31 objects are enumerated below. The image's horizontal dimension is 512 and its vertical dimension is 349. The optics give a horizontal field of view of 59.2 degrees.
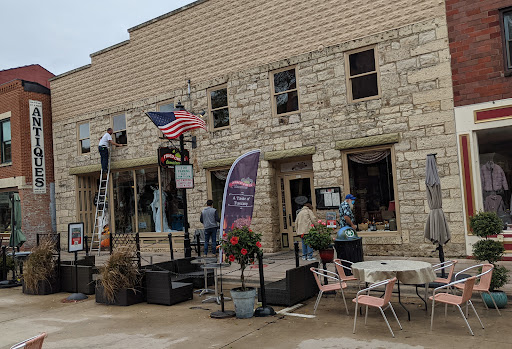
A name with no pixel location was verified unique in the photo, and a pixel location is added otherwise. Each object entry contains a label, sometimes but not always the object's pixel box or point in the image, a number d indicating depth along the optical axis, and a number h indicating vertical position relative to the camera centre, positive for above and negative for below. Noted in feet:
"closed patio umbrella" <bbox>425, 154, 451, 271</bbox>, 28.40 -1.64
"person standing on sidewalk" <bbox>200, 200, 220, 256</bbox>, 44.16 -2.06
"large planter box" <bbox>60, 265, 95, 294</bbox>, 32.30 -5.00
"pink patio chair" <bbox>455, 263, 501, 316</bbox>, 21.16 -4.52
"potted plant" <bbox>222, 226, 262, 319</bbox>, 23.41 -2.75
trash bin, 29.89 -3.71
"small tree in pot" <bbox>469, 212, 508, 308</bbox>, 22.21 -3.41
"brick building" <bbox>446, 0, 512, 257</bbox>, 34.09 +6.44
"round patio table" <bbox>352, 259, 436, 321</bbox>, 21.68 -4.05
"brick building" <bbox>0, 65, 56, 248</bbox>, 61.82 +8.70
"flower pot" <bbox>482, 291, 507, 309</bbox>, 22.18 -5.68
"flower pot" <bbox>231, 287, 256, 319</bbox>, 23.43 -5.34
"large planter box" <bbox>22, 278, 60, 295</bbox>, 33.55 -5.54
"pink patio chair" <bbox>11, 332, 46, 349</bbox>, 12.23 -3.57
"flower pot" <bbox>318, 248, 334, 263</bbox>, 28.86 -3.91
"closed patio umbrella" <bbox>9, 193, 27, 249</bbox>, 41.29 -1.12
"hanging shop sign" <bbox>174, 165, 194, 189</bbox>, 39.17 +2.42
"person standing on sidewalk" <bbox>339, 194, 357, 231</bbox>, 33.89 -1.44
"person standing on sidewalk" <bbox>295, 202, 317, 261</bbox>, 38.29 -2.28
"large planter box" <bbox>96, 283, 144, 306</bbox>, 27.86 -5.57
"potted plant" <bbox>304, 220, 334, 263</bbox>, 28.78 -2.93
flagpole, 39.65 -1.60
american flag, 39.83 +7.41
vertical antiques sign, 62.39 +9.24
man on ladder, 55.83 +7.93
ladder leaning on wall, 56.18 +0.14
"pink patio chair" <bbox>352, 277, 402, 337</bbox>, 19.95 -4.86
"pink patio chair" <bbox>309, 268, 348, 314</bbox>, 23.61 -4.90
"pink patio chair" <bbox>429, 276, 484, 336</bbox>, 19.43 -4.93
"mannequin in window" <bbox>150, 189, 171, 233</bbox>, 54.10 -0.28
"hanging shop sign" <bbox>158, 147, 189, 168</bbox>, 41.86 +4.54
